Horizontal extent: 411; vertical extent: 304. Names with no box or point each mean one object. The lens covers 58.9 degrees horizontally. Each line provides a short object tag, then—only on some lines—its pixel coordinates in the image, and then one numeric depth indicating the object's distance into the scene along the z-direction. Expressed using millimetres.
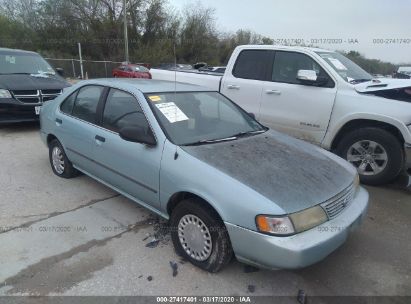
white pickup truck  4824
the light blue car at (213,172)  2623
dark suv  7203
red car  21825
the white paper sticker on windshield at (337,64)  5471
